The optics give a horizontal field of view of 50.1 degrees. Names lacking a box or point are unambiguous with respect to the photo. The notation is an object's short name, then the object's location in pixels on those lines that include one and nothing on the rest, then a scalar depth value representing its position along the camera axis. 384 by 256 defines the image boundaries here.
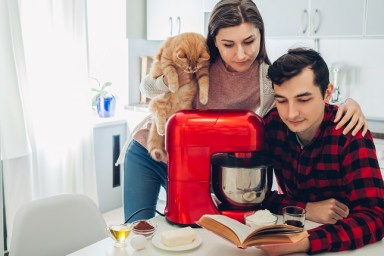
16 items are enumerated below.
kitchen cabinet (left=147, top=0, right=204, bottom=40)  3.39
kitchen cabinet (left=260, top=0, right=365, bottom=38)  2.73
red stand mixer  1.26
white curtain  2.58
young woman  1.47
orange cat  1.64
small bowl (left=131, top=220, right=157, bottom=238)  1.20
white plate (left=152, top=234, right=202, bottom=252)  1.11
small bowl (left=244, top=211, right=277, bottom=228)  1.18
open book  1.00
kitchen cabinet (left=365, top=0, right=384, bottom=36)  2.62
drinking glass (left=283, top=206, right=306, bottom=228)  1.21
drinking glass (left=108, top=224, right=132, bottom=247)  1.14
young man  1.18
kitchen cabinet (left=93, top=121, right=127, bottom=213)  3.42
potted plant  3.54
